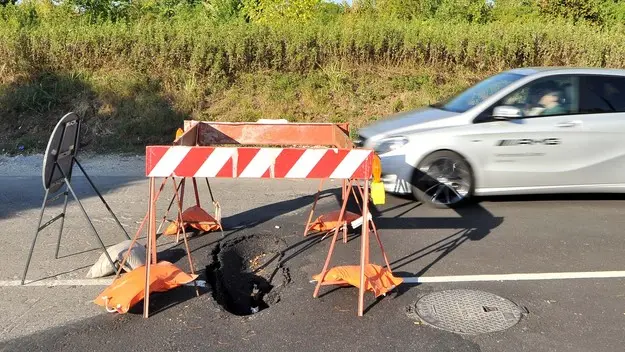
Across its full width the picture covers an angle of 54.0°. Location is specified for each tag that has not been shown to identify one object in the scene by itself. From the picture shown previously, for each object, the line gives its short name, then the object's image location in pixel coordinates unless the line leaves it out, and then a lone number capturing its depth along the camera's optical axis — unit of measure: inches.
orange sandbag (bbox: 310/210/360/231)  252.4
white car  290.4
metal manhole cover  166.7
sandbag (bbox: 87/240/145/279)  201.9
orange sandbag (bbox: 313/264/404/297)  181.9
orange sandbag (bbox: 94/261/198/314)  170.9
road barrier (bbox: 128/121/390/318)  170.4
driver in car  296.2
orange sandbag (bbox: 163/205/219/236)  249.0
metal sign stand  196.1
